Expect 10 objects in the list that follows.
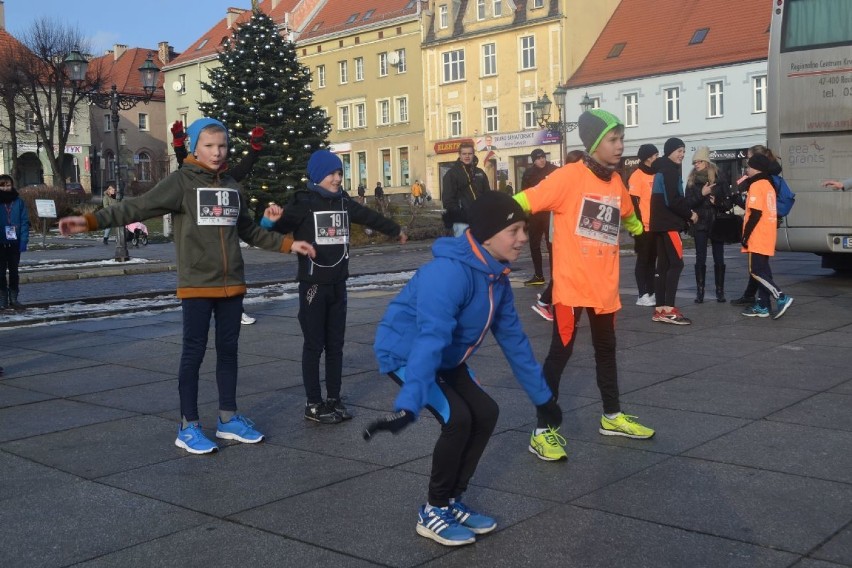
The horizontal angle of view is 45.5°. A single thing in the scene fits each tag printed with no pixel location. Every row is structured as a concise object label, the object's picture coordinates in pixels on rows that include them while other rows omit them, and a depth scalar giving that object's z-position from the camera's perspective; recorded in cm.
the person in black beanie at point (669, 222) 1083
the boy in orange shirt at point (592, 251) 590
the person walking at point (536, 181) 1323
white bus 1416
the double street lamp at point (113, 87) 2538
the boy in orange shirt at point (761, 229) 1112
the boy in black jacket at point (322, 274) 665
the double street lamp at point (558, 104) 3202
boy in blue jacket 415
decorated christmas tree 2967
